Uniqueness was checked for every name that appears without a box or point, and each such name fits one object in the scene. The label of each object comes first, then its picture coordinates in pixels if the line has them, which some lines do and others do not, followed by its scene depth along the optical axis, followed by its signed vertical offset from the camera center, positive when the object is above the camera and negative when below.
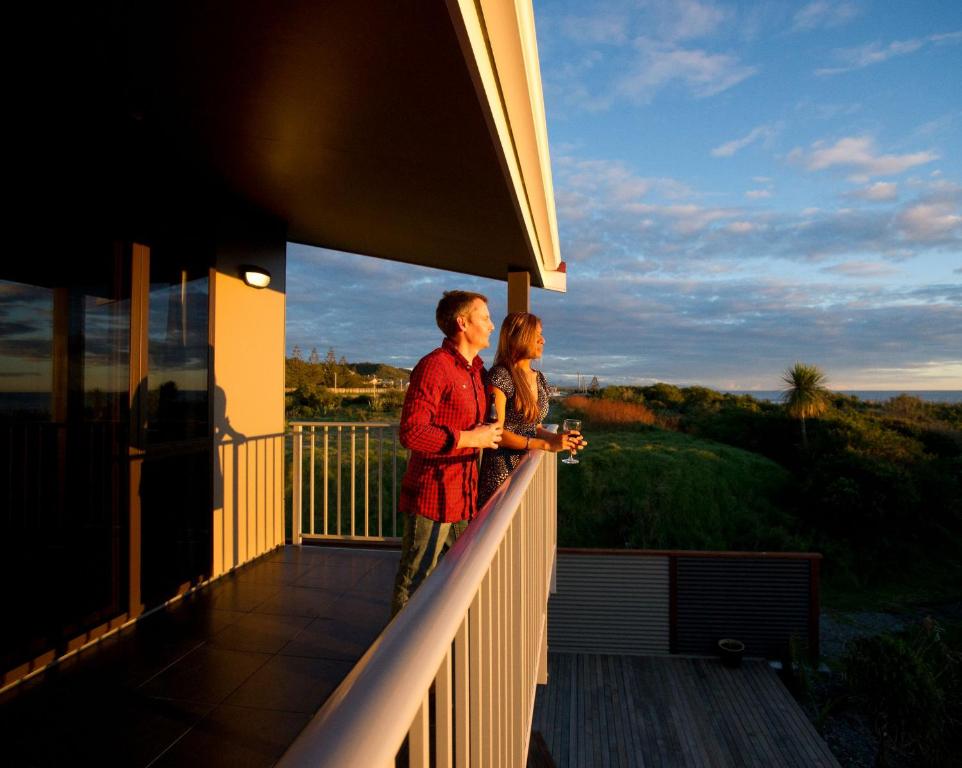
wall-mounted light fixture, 4.38 +0.86
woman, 2.73 -0.04
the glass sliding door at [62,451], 2.59 -0.32
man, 2.20 -0.28
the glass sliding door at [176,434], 3.48 -0.31
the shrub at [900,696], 8.55 -4.67
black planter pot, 10.30 -4.76
